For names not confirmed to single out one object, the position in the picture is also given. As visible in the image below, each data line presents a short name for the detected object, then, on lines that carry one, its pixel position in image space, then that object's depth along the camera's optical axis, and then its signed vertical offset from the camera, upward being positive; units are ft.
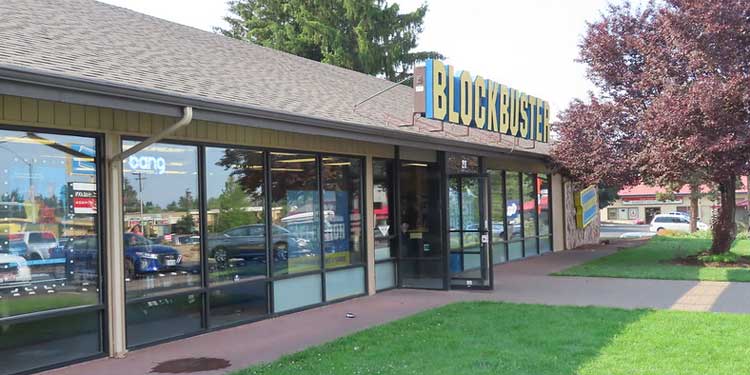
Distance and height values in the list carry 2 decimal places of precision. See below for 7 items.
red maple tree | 45.98 +7.26
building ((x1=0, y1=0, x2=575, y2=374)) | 22.52 +1.26
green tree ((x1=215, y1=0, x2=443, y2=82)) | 103.40 +28.35
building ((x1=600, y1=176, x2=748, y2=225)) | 210.55 -2.86
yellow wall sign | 76.69 -0.59
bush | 51.19 -4.84
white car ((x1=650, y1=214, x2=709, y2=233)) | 130.31 -4.98
